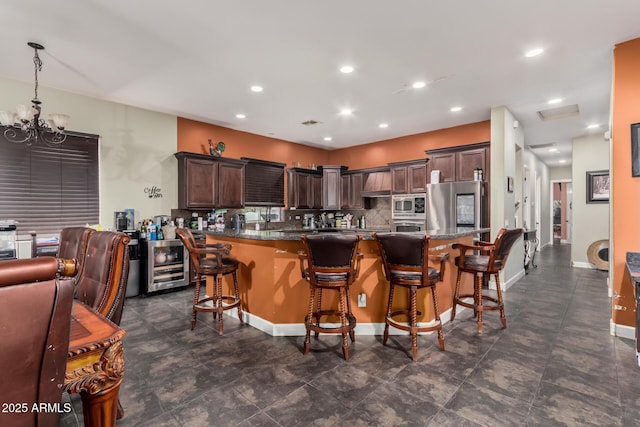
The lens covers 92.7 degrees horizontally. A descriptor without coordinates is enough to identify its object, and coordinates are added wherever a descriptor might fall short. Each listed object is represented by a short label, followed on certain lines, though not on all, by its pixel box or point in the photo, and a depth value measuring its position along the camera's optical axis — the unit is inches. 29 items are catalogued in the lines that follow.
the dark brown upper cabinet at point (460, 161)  201.0
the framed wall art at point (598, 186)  246.7
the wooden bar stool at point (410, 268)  102.9
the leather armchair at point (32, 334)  26.2
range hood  261.3
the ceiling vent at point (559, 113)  193.1
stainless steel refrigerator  195.3
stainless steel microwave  229.3
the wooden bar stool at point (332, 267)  101.0
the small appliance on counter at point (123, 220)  179.8
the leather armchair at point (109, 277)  64.3
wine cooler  180.1
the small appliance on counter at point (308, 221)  294.8
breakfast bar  121.5
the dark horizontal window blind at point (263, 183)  243.3
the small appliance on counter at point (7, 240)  137.6
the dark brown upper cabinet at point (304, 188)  273.3
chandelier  122.8
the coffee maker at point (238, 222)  233.3
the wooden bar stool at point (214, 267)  125.0
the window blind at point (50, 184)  150.1
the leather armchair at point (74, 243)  77.9
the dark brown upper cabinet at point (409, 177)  232.8
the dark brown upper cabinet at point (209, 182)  201.3
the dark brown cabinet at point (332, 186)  294.5
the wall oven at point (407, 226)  229.1
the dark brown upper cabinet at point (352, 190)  282.5
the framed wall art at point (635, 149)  114.9
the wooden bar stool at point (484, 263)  122.1
